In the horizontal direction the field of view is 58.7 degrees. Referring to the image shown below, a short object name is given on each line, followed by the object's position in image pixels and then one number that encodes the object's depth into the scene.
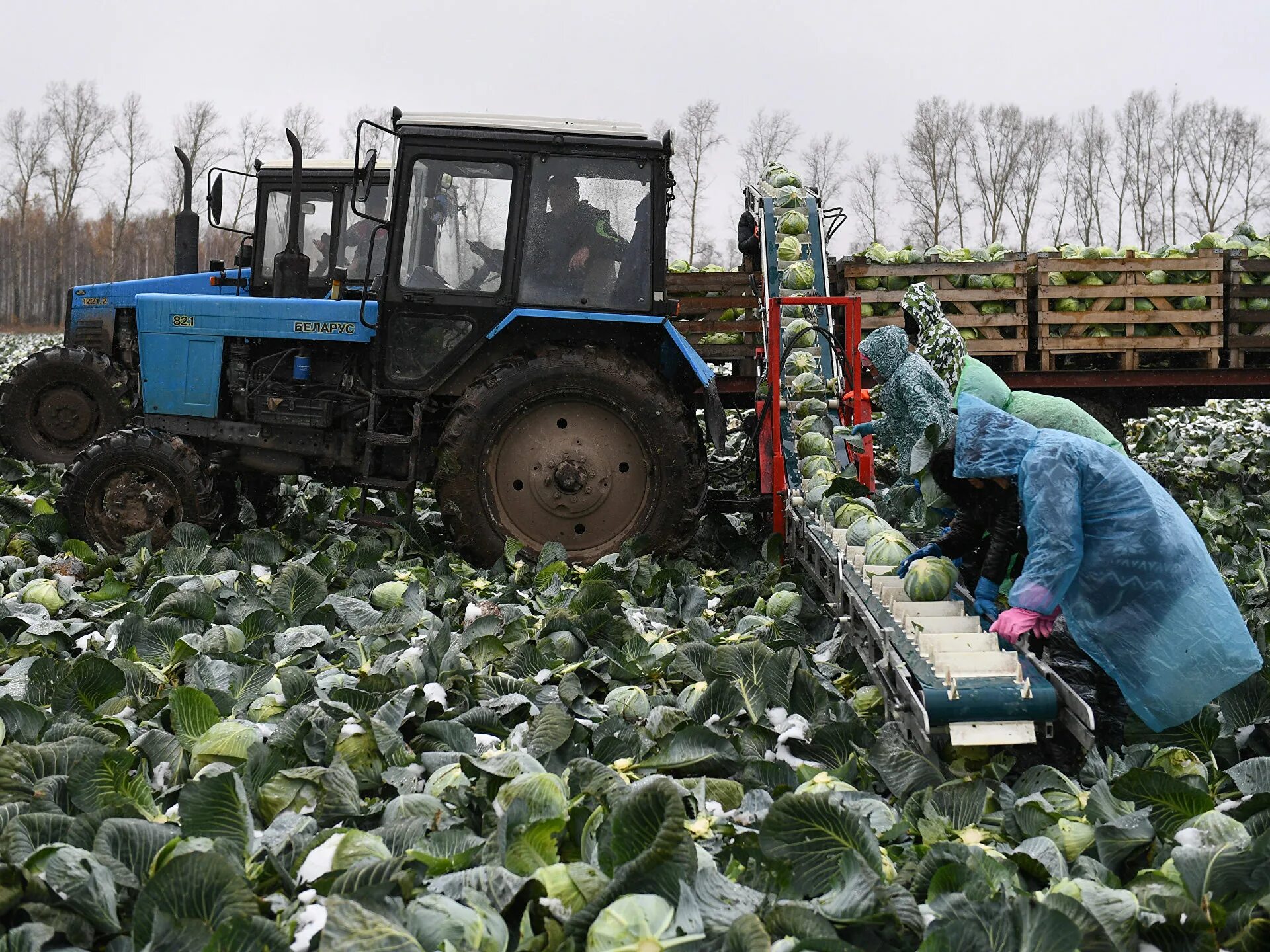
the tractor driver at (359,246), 8.90
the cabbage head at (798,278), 8.07
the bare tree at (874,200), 43.28
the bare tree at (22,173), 51.44
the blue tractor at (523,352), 6.22
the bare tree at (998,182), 44.06
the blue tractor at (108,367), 9.42
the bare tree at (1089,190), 43.91
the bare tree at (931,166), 42.84
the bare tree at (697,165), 34.50
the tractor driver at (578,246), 6.29
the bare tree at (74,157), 50.84
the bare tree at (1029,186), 44.53
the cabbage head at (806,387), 7.57
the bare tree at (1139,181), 43.13
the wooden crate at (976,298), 9.27
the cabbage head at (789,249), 8.33
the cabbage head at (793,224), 8.45
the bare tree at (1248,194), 35.73
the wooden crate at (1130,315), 9.23
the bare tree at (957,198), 40.62
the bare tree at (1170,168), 42.78
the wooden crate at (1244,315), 9.21
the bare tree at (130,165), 49.67
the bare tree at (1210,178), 41.81
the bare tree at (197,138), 46.50
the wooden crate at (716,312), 9.16
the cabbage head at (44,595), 5.09
